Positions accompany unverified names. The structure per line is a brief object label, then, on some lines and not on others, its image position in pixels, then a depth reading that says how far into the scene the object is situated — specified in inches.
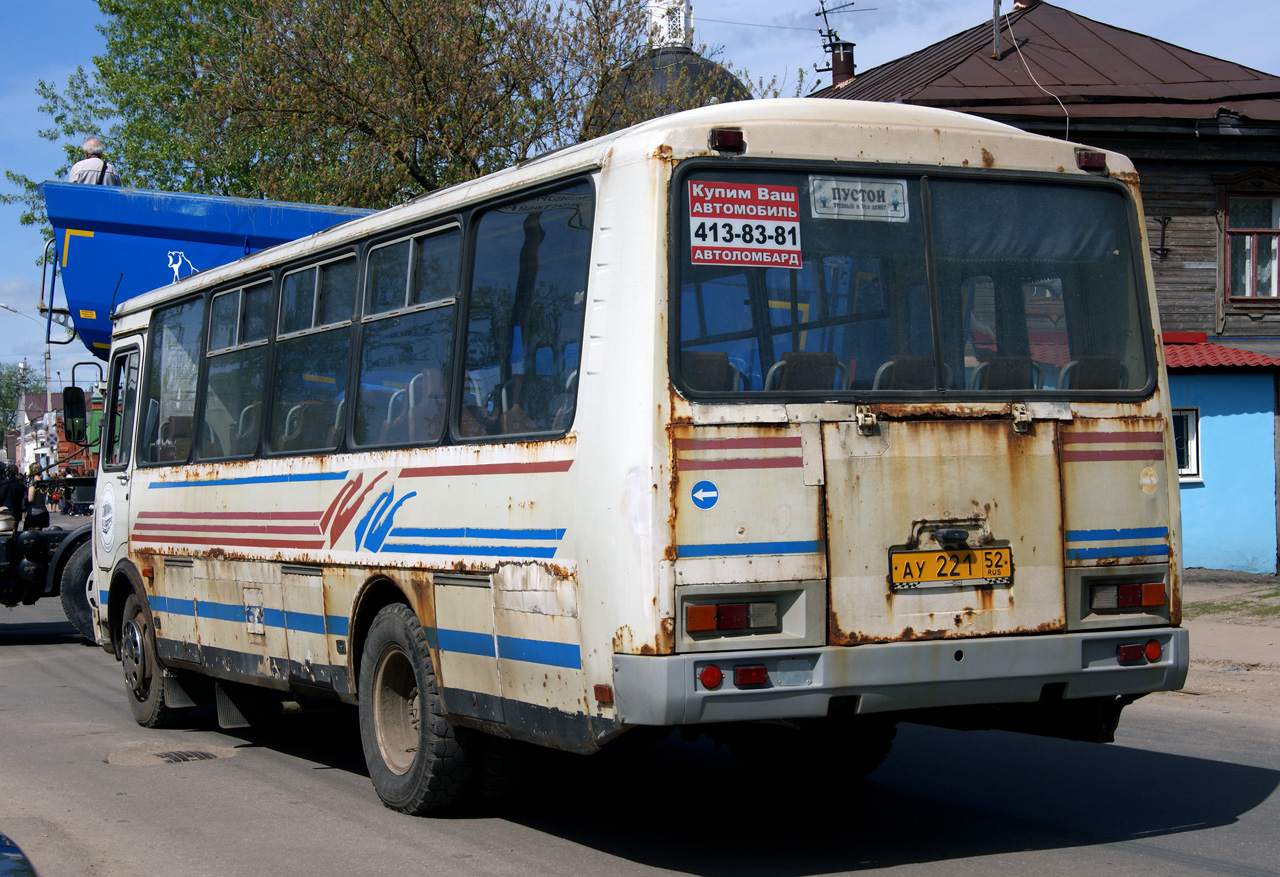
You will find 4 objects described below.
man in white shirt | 542.9
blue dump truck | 510.0
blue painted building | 810.8
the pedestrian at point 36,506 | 654.5
